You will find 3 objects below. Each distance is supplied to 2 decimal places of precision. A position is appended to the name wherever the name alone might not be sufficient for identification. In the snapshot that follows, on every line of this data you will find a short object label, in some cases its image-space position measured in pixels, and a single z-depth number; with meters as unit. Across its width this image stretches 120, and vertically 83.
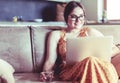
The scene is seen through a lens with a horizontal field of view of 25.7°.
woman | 1.77
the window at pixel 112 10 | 4.32
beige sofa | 2.09
